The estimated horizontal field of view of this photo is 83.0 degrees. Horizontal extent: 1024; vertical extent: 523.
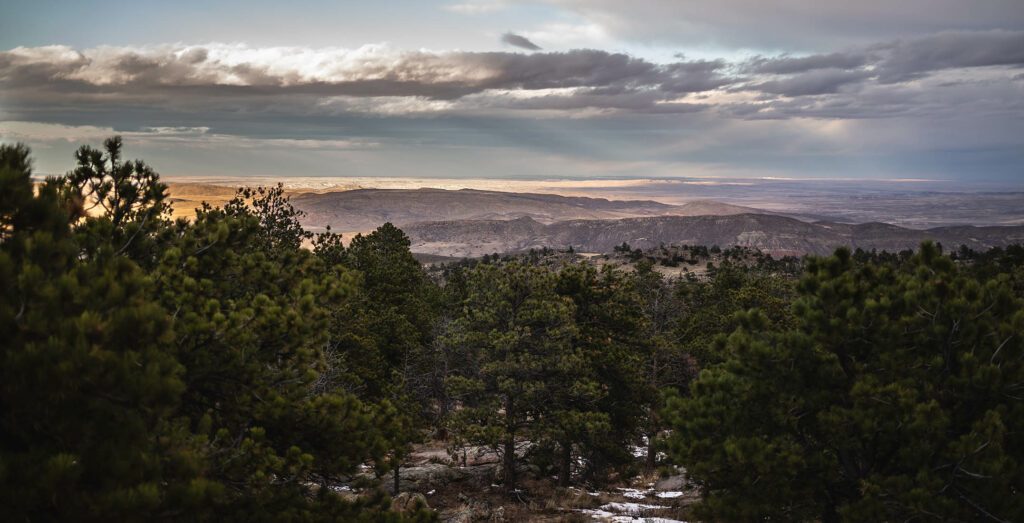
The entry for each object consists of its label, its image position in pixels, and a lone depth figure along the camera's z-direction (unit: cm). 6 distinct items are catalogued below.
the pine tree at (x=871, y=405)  827
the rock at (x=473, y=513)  1575
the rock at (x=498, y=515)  1616
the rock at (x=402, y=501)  1668
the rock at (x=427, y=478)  2079
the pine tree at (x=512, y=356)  1761
